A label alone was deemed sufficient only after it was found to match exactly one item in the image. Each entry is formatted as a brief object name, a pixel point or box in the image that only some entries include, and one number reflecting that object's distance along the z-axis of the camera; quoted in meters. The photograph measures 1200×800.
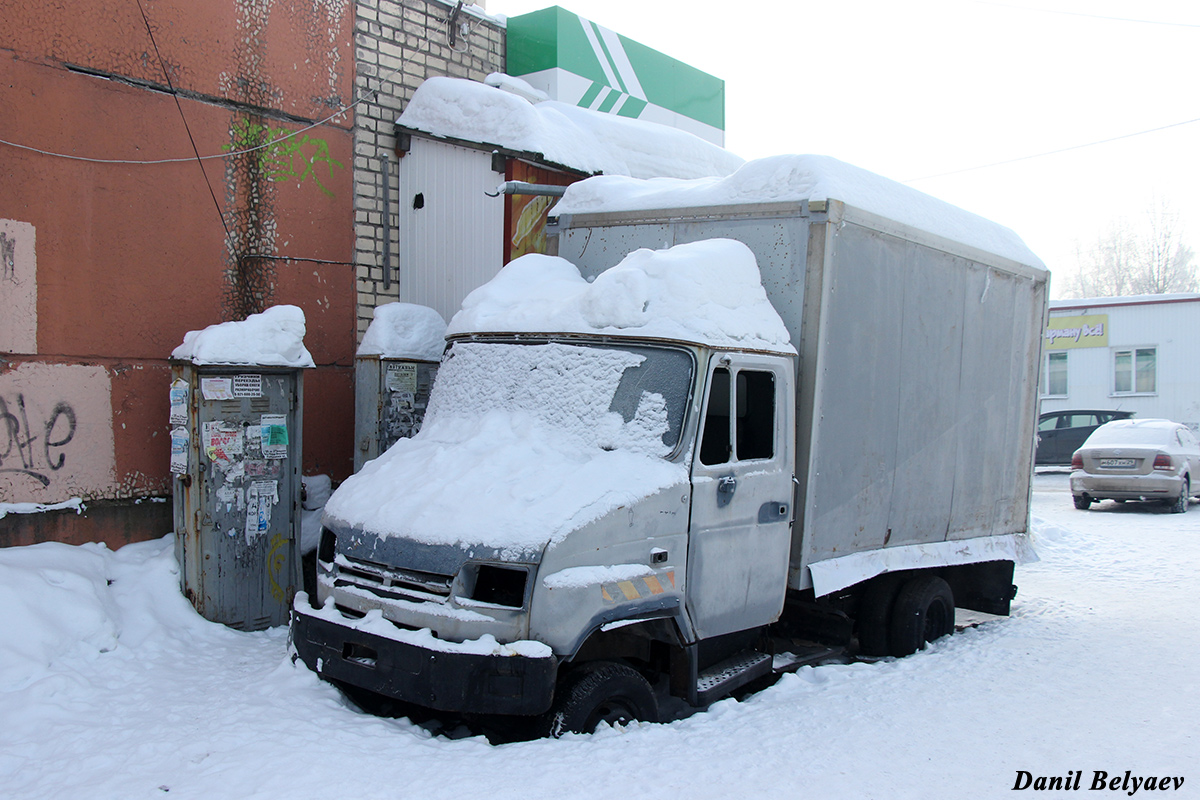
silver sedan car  14.71
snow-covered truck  4.12
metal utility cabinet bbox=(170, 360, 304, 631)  6.21
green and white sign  11.26
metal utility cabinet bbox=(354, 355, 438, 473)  7.57
